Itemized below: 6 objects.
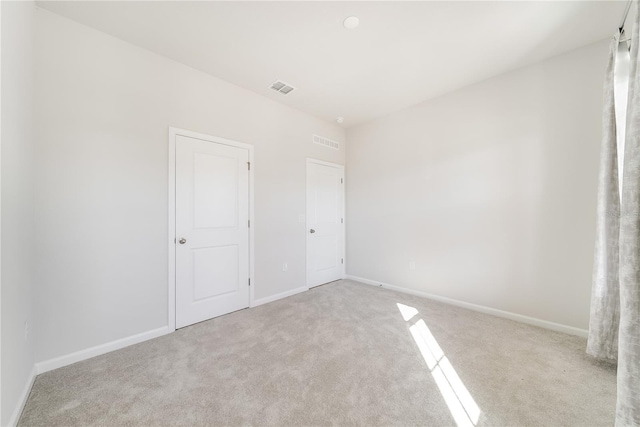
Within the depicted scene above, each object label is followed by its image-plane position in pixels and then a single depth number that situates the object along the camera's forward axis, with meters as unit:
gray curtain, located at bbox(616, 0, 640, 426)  0.93
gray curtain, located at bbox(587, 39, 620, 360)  1.80
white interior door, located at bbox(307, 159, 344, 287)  3.87
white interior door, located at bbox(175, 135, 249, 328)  2.53
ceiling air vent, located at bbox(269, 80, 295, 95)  2.93
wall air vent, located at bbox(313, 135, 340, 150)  3.96
